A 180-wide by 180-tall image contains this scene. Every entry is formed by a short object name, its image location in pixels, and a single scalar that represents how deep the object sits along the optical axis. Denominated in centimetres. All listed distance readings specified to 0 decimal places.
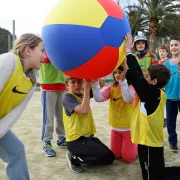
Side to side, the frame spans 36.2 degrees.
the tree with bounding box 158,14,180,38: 2206
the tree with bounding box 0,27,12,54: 1147
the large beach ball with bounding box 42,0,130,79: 211
